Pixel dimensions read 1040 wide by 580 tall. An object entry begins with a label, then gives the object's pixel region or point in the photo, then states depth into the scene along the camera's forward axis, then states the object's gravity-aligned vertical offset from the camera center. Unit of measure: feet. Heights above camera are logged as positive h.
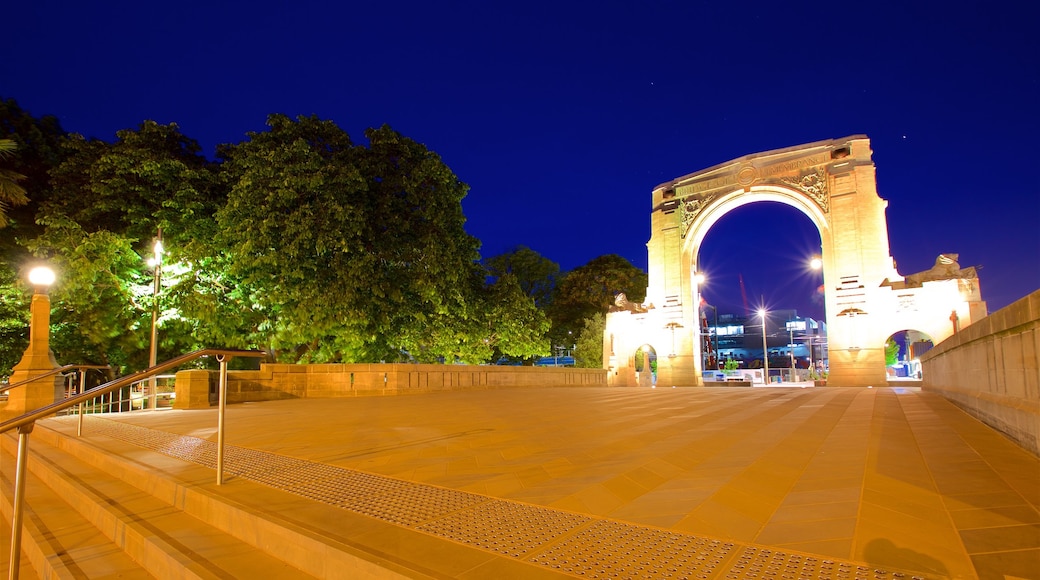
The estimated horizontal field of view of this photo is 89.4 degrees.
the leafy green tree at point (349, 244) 47.34 +9.82
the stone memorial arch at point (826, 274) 78.84 +10.63
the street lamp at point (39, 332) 35.94 +1.36
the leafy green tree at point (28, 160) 57.82 +22.41
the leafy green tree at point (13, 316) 52.95 +3.69
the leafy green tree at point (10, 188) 42.96 +13.47
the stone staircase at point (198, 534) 8.39 -3.85
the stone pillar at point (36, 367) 35.60 -1.03
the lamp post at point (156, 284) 45.62 +5.85
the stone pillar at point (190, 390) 38.06 -3.01
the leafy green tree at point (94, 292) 48.19 +5.62
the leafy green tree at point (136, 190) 51.03 +16.06
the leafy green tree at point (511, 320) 63.77 +2.85
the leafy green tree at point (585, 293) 143.13 +13.31
